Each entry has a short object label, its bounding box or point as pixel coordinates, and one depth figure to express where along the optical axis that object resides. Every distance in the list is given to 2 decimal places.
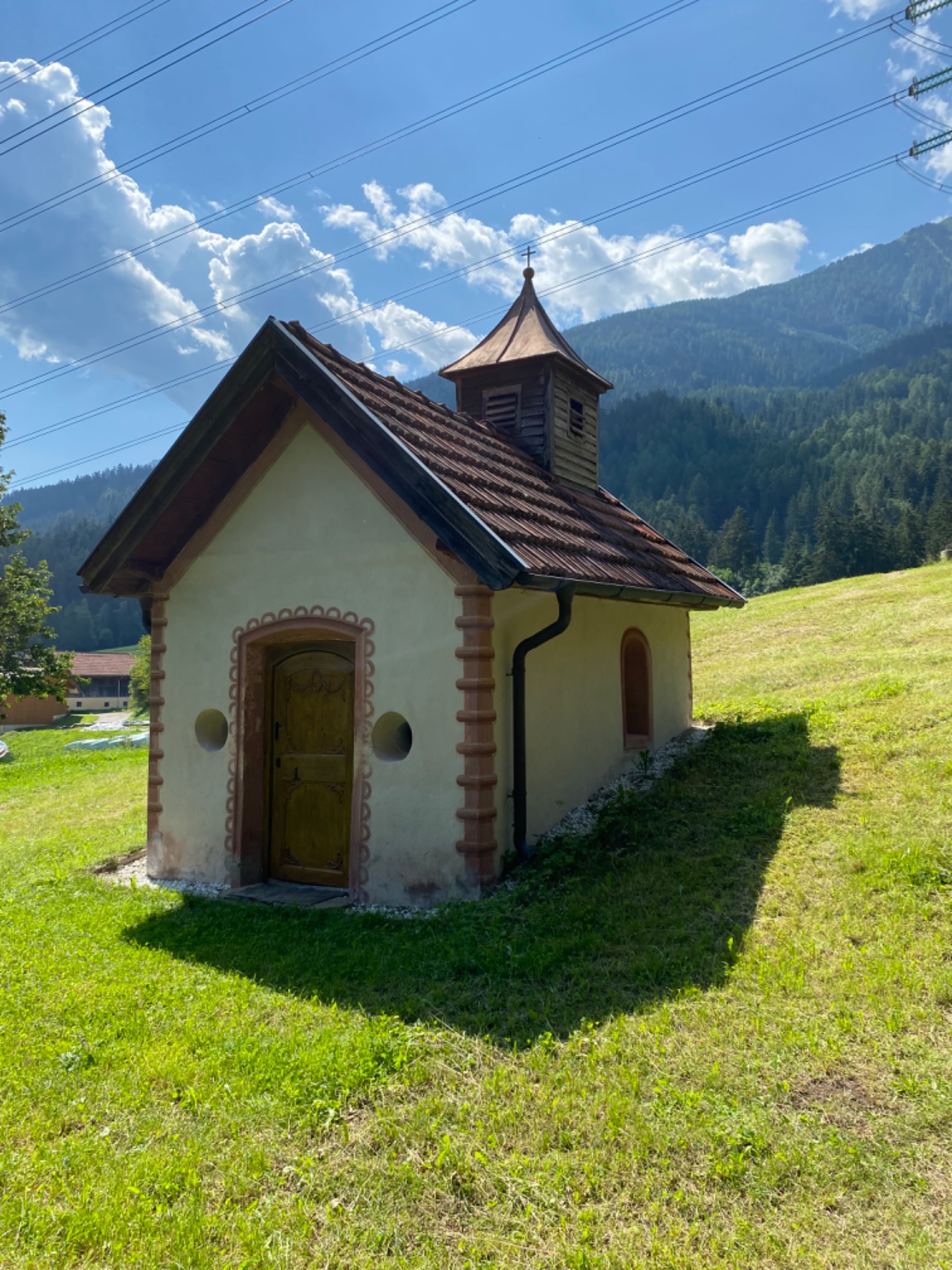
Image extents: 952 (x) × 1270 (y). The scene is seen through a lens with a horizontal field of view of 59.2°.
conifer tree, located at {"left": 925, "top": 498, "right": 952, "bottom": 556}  63.00
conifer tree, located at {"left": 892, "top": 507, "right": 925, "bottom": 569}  67.44
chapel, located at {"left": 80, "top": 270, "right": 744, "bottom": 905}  7.57
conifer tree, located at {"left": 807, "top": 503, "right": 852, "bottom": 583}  70.81
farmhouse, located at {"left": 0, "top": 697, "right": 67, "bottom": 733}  58.88
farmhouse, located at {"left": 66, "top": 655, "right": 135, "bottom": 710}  85.25
